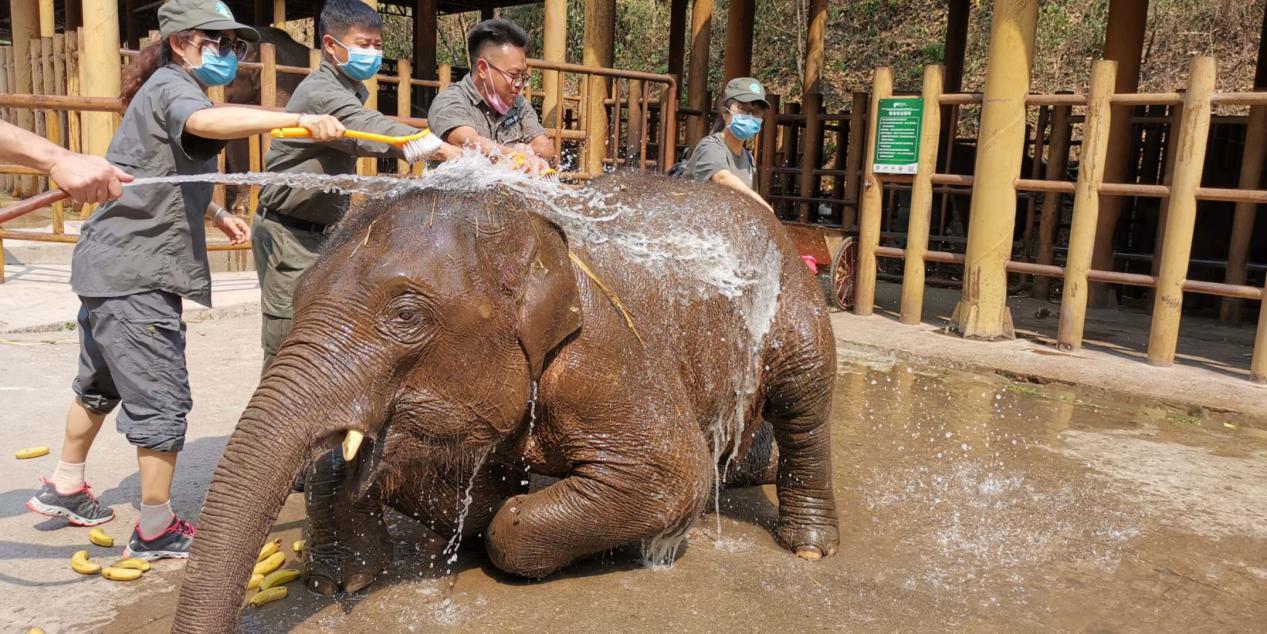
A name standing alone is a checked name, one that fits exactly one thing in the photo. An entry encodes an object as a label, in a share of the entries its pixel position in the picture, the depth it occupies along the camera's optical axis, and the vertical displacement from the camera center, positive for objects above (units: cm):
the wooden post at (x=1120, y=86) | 1061 +77
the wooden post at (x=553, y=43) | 923 +82
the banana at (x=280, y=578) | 347 -158
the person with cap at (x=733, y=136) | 589 +2
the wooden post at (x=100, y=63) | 911 +43
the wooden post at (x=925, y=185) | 900 -33
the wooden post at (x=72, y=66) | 1099 +46
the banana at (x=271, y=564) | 359 -159
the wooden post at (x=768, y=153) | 1182 -14
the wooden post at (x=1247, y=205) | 989 -40
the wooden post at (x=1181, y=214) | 745 -40
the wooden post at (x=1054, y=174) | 1091 -22
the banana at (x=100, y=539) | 372 -157
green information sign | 914 +10
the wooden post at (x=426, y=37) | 1959 +172
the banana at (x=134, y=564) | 353 -157
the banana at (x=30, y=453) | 457 -156
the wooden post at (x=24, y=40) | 1331 +96
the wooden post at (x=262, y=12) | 2042 +212
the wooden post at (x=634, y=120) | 918 +14
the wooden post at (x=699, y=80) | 1232 +71
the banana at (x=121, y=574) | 346 -158
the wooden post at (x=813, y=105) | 1135 +42
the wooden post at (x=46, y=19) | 1350 +119
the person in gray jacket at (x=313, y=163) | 397 -18
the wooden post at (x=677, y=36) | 1560 +159
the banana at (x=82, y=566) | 349 -157
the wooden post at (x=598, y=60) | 941 +73
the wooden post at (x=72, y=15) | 1731 +163
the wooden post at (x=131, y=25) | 2127 +184
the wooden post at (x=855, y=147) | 1081 -2
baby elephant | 265 -77
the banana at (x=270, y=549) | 371 -160
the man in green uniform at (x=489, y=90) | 449 +17
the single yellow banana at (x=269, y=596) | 332 -157
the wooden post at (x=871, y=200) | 952 -51
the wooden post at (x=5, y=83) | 1506 +34
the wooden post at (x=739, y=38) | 1286 +129
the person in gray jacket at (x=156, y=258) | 350 -51
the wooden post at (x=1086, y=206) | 799 -40
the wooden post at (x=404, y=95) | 888 +25
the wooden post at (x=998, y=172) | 841 -17
